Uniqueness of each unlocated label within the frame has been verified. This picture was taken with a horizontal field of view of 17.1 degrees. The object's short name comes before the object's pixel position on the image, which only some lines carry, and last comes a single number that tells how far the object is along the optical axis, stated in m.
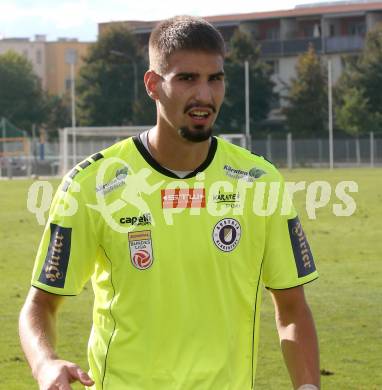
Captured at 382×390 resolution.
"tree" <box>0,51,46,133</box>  94.62
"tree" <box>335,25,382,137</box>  76.81
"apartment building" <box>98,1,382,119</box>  89.69
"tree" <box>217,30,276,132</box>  83.12
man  4.27
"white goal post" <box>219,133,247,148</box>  64.17
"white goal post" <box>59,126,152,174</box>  58.69
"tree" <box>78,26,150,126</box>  87.00
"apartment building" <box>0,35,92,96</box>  126.94
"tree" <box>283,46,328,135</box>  80.38
